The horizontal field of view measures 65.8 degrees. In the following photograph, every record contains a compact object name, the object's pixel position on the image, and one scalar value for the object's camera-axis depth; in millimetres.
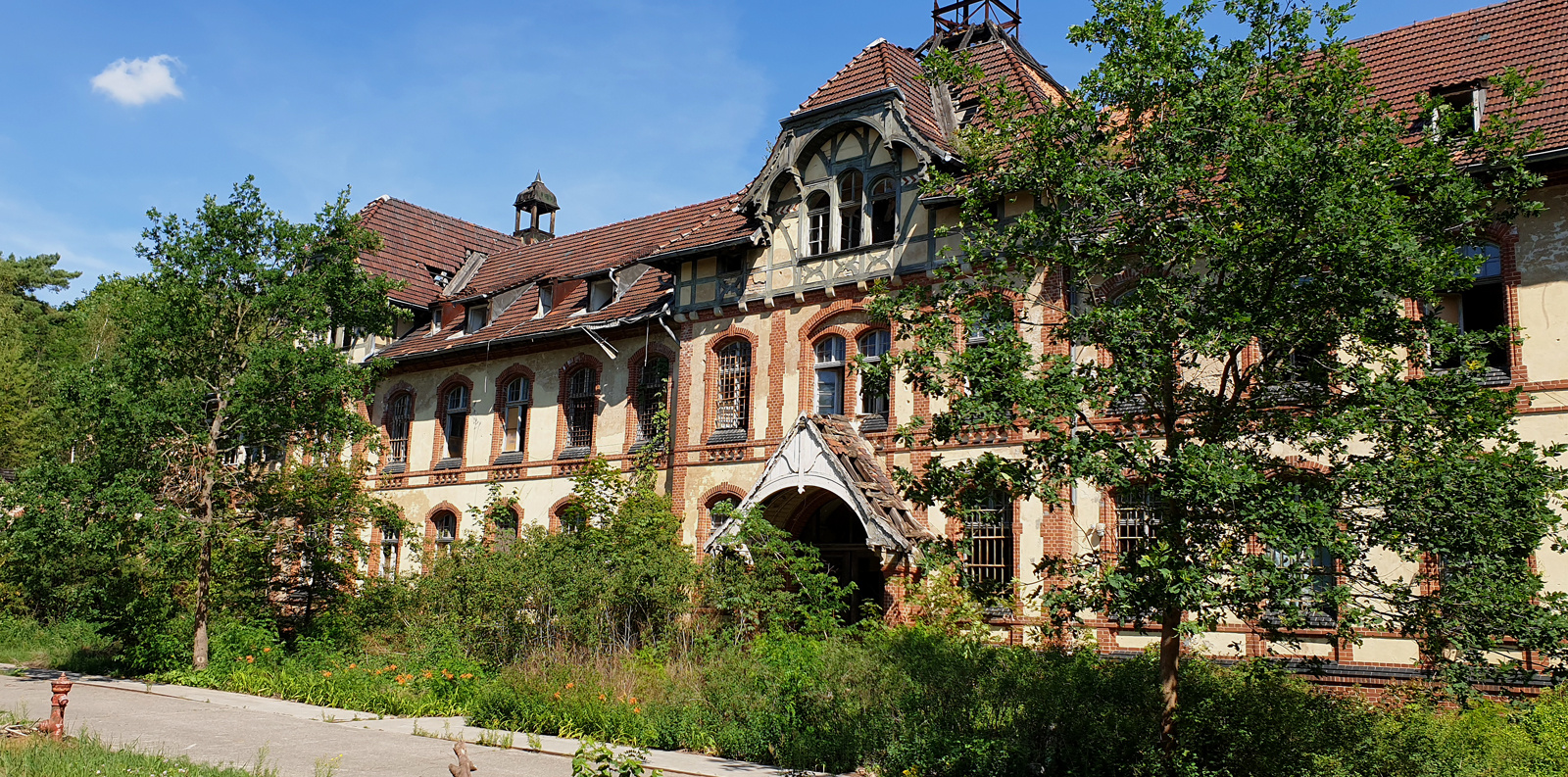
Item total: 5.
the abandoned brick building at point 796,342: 16391
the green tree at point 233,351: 19922
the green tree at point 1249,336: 8570
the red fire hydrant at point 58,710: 10797
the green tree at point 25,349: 41531
